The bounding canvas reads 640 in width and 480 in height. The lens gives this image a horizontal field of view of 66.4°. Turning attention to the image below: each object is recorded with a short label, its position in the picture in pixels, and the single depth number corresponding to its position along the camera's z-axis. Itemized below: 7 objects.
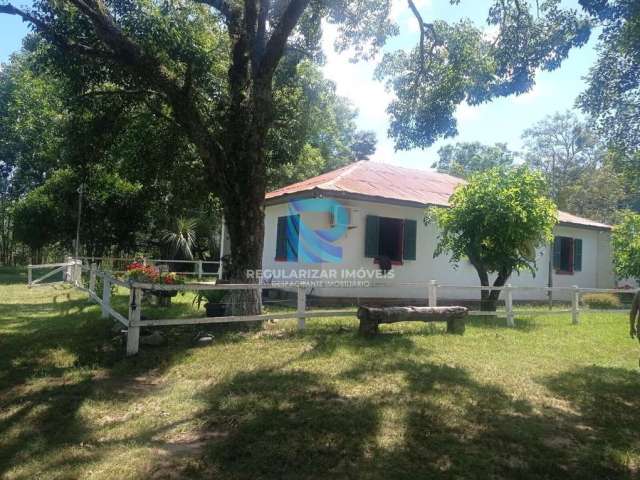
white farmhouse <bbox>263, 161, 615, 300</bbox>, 12.12
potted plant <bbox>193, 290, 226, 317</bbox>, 8.67
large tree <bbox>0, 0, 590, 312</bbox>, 7.83
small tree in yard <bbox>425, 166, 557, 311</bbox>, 10.70
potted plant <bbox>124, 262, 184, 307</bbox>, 10.08
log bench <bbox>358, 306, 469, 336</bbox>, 7.81
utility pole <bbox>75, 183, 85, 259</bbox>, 18.83
